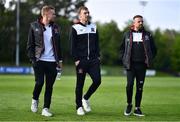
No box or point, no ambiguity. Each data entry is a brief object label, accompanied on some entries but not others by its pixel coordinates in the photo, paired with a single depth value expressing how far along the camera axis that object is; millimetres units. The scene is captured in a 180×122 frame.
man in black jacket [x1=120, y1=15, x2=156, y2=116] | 11344
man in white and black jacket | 11242
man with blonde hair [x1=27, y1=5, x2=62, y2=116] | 10977
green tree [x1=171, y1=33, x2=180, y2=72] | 106938
